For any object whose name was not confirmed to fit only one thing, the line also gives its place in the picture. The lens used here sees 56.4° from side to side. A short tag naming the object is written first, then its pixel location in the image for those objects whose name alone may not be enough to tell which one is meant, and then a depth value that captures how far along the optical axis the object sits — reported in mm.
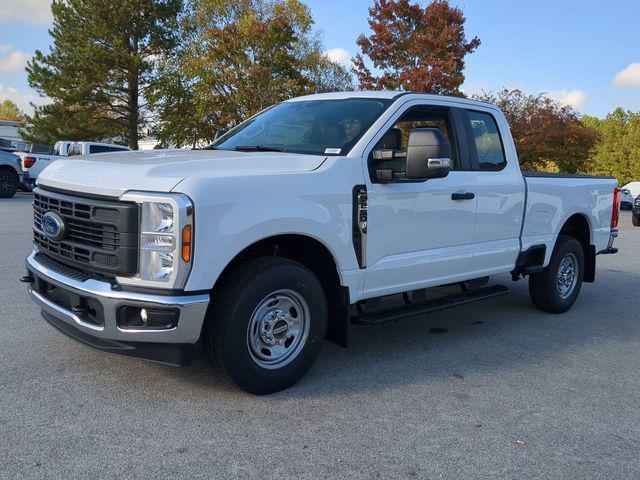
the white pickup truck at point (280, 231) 3389
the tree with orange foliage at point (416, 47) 26922
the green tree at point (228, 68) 26812
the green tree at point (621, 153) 48562
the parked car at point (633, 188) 29719
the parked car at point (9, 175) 17112
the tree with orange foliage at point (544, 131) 27562
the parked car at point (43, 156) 18352
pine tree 32438
